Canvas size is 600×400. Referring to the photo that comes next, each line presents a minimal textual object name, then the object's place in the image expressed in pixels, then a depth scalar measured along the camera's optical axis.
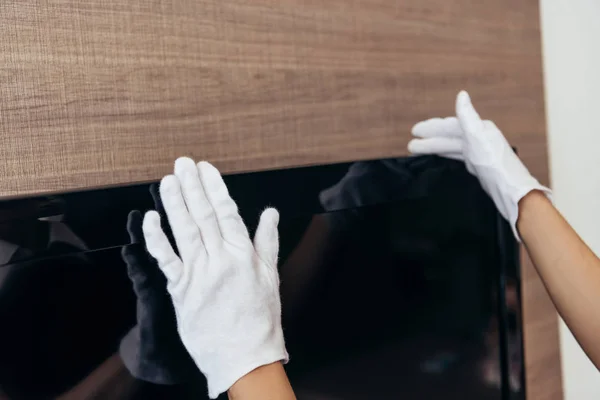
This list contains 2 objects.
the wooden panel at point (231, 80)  0.66
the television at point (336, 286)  0.50
